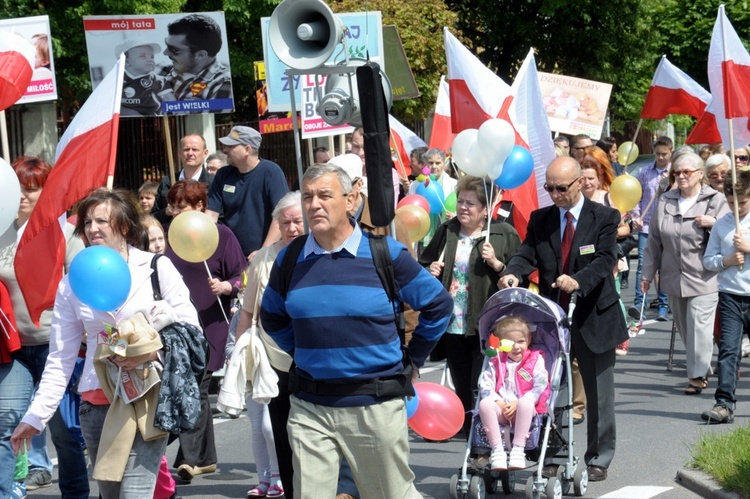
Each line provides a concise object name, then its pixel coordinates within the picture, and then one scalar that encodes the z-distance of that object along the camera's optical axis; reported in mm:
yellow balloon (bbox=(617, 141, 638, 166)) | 20208
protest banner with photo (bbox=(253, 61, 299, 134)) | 18745
